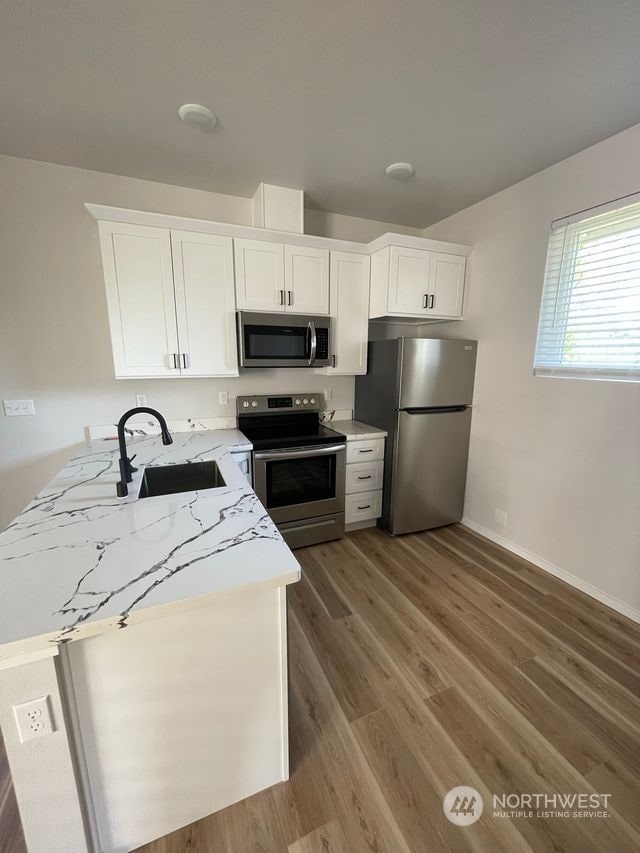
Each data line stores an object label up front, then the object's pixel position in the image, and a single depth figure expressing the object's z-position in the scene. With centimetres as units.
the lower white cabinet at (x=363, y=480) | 279
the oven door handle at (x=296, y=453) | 238
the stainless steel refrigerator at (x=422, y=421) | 266
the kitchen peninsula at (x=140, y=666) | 79
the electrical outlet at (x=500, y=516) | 272
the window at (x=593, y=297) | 192
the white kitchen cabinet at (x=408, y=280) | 267
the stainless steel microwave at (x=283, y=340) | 246
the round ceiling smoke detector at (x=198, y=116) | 170
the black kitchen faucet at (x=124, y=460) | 140
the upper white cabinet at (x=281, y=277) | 243
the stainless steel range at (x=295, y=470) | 244
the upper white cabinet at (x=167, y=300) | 218
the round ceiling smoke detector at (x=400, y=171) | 223
